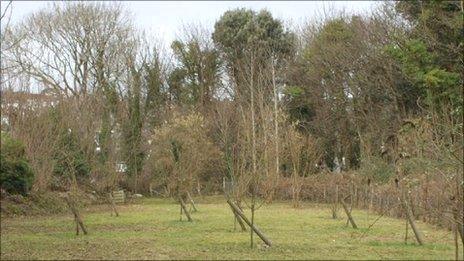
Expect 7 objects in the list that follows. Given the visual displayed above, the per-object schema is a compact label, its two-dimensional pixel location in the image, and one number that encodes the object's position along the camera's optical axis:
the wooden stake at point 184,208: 16.52
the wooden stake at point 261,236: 10.85
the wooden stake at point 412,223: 10.71
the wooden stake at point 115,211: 19.02
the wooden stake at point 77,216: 13.14
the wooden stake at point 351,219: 14.20
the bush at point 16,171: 17.44
